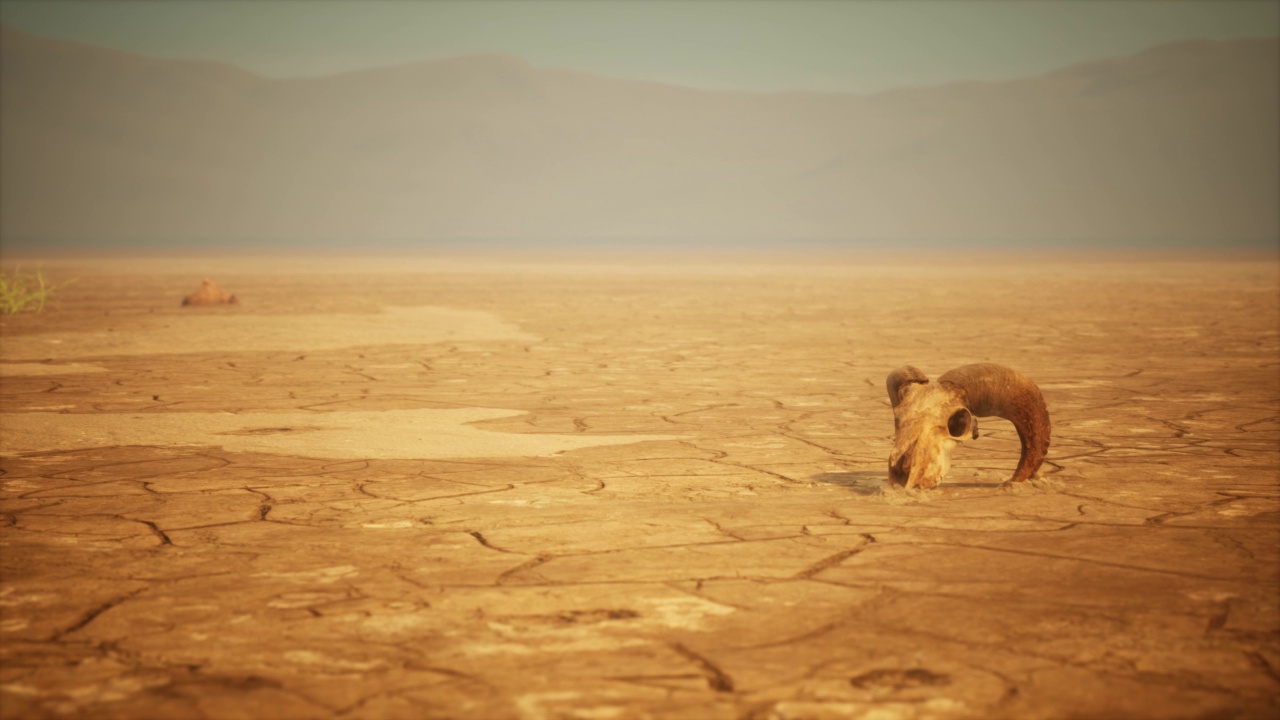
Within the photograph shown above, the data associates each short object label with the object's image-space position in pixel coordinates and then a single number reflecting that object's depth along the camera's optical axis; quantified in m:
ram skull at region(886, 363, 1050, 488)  4.48
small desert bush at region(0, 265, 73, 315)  14.56
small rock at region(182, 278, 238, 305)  15.95
